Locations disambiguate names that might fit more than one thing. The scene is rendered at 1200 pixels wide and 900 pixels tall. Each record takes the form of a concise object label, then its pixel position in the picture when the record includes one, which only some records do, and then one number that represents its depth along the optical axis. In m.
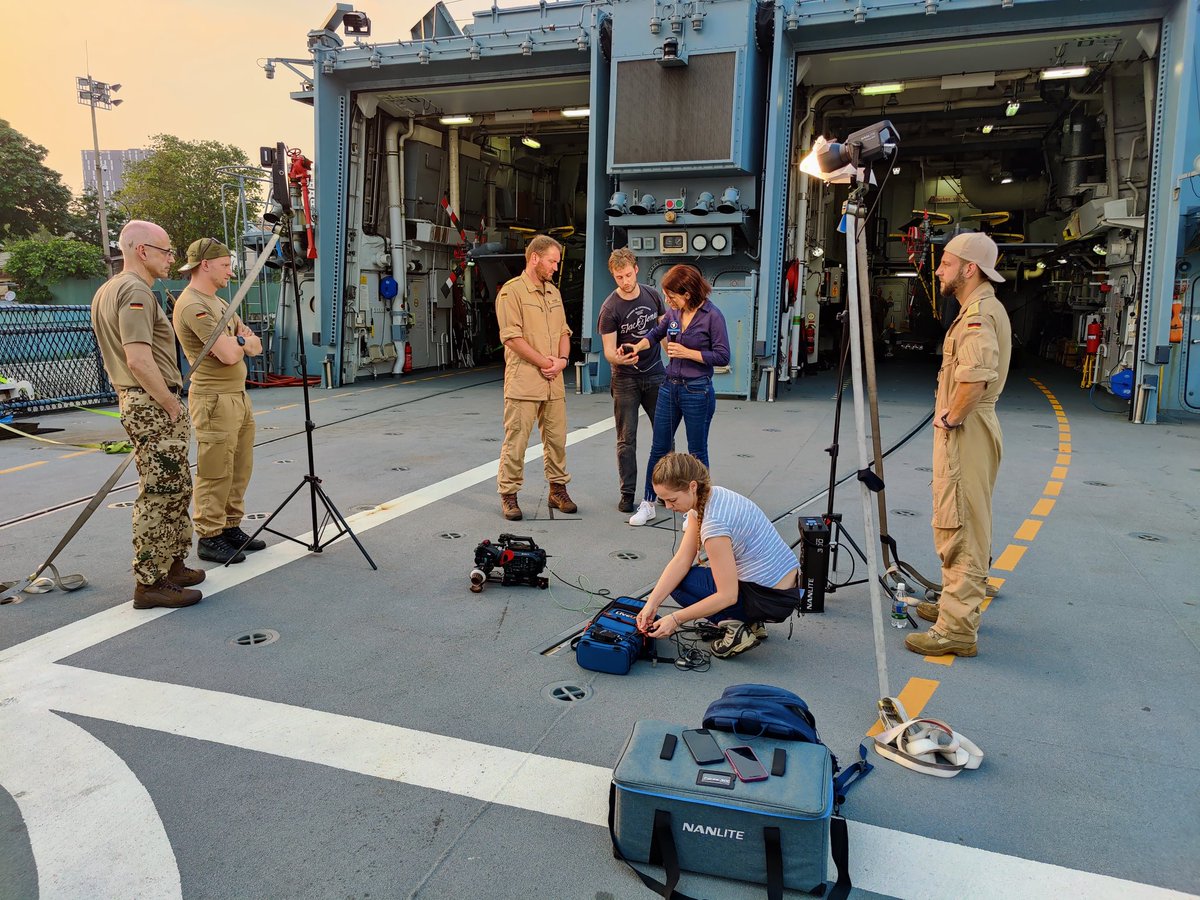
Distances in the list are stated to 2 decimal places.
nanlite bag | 2.36
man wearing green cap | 5.07
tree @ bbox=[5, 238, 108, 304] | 34.97
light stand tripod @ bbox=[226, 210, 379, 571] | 4.95
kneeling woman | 3.72
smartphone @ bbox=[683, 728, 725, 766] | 2.55
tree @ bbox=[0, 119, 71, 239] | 39.56
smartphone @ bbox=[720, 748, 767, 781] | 2.46
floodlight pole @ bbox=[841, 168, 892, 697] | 3.17
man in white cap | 3.82
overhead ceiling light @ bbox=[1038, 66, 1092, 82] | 12.44
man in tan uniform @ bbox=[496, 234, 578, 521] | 6.23
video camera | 4.86
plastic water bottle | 4.22
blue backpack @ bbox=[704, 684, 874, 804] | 2.71
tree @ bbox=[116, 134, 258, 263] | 39.75
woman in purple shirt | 5.96
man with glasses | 4.31
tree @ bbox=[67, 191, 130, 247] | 43.75
